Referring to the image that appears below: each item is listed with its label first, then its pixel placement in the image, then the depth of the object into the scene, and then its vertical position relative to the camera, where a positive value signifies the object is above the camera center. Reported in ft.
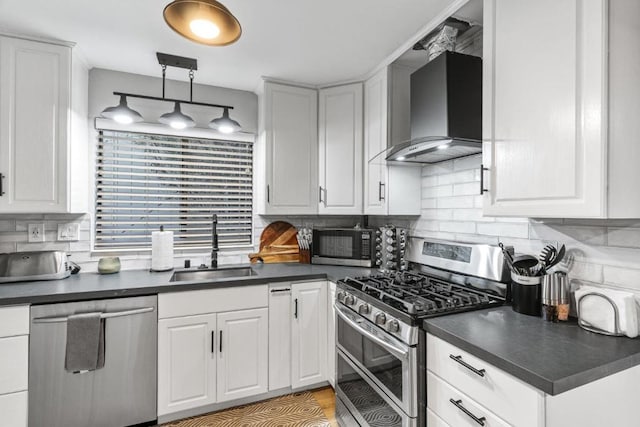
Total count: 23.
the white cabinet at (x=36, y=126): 6.35 +1.76
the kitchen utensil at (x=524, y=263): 4.85 -0.77
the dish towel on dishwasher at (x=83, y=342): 5.77 -2.44
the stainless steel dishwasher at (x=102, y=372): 5.72 -3.10
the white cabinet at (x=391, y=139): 7.73 +1.87
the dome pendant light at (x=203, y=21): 3.69 +2.36
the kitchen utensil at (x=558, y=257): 4.68 -0.63
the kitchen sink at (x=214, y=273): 8.07 -1.64
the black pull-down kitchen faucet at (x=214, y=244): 8.40 -0.88
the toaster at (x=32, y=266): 6.49 -1.19
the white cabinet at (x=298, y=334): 7.29 -2.90
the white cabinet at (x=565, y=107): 3.46 +1.32
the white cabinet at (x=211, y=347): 6.49 -2.92
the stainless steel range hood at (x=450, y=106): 5.54 +1.97
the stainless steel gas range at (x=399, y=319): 4.49 -1.74
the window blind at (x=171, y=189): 8.16 +0.61
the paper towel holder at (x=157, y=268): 7.86 -1.43
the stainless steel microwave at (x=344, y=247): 8.33 -0.92
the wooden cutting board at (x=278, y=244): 9.12 -0.96
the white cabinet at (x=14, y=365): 5.46 -2.73
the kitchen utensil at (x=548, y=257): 4.74 -0.64
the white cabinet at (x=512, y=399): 3.06 -1.98
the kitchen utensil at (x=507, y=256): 4.99 -0.68
